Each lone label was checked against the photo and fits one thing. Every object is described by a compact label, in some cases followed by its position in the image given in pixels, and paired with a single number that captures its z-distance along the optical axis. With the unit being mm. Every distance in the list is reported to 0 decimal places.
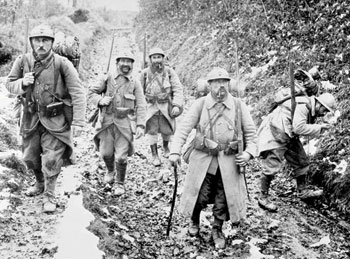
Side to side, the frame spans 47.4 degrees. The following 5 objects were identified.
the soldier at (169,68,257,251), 5074
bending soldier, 5969
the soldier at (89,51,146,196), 6707
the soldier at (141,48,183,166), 8125
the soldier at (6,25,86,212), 5305
